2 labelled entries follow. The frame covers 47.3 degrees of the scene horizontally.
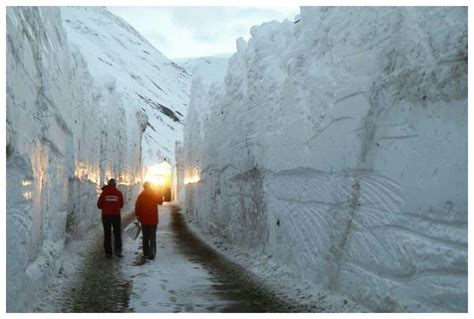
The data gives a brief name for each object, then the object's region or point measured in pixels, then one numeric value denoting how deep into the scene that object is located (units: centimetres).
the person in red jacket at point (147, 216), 948
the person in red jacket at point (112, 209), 962
